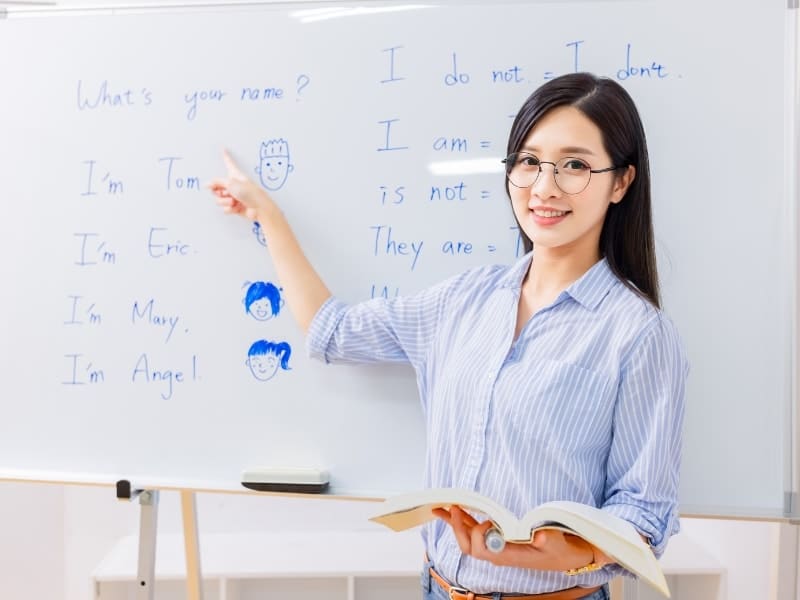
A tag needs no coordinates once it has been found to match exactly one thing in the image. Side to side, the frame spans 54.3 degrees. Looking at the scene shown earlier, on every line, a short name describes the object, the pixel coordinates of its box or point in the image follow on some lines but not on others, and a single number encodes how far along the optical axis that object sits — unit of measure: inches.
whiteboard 48.3
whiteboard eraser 51.6
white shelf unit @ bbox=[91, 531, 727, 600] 76.4
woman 38.6
